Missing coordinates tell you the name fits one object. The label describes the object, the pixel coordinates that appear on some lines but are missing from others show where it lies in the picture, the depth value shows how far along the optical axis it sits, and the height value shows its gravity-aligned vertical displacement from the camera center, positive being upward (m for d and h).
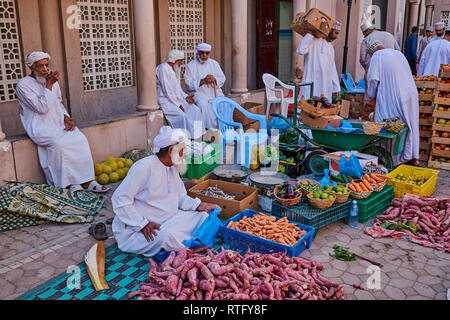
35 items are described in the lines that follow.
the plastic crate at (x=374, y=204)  5.18 -1.84
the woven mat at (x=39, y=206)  5.02 -1.80
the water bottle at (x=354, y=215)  5.08 -1.88
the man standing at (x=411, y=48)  15.50 +0.31
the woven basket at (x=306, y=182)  5.02 -1.57
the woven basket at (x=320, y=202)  4.76 -1.62
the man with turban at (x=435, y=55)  11.84 +0.03
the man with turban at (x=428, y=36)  14.78 +0.70
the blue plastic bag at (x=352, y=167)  5.52 -1.44
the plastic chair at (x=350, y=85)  12.06 -0.83
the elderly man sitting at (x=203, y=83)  8.49 -0.49
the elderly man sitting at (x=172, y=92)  7.90 -0.63
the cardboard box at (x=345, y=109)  10.44 -1.28
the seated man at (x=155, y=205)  4.05 -1.45
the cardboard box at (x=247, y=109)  8.30 -1.12
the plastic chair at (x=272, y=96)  10.02 -0.92
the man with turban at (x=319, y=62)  9.35 -0.10
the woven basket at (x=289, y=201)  4.85 -1.63
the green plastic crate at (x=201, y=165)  6.11 -1.57
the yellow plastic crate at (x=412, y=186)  5.72 -1.73
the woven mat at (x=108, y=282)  3.66 -2.01
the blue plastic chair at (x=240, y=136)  6.97 -1.29
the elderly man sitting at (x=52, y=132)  5.68 -1.00
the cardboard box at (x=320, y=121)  6.64 -0.99
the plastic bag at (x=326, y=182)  5.34 -1.57
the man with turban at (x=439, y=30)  13.23 +0.81
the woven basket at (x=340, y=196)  4.93 -1.61
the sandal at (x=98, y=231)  4.74 -1.92
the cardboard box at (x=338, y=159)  6.05 -1.46
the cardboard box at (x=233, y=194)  5.07 -1.71
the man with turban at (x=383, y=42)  9.94 +0.31
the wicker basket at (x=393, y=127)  6.29 -1.04
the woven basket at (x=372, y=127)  6.11 -1.01
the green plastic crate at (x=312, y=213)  4.69 -1.76
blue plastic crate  4.17 -1.87
